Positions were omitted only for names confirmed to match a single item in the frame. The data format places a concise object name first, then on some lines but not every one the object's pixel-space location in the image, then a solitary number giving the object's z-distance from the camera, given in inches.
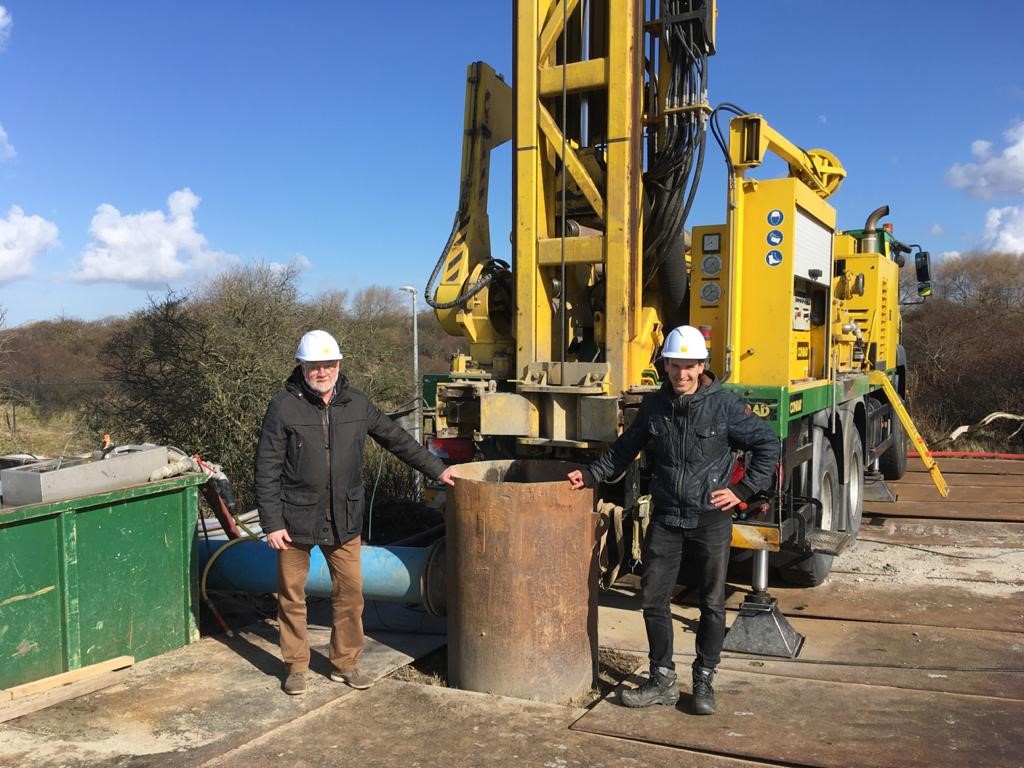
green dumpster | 171.6
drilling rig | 217.9
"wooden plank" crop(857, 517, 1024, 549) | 330.6
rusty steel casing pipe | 167.8
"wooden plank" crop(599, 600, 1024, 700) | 182.5
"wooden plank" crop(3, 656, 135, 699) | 166.9
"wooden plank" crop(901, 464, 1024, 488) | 454.3
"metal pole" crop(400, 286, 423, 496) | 606.2
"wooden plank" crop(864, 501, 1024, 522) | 369.4
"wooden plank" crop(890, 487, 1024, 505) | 410.4
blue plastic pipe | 196.4
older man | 173.3
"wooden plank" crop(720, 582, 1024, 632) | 231.6
